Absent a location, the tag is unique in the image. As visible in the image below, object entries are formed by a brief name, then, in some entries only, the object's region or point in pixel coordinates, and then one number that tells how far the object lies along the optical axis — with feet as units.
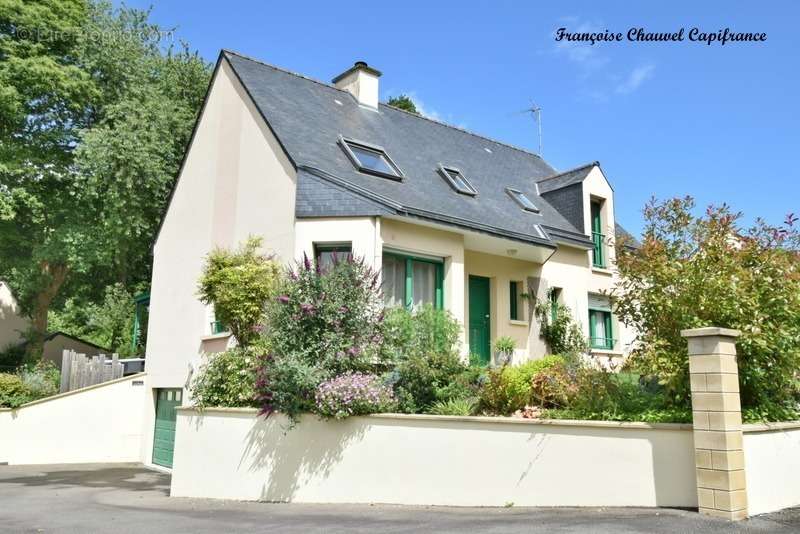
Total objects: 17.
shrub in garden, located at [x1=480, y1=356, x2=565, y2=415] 32.22
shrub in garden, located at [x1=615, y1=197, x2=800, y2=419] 27.32
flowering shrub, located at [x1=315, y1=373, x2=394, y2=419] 31.71
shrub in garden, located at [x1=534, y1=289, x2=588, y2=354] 55.67
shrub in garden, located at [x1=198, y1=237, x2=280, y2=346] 40.01
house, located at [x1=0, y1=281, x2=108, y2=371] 92.48
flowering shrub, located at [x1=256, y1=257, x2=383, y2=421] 33.19
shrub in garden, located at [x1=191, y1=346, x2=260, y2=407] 37.40
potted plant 50.75
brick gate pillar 24.61
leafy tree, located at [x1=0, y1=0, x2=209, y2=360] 74.64
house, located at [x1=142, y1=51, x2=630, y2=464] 44.34
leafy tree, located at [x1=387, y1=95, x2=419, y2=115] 123.93
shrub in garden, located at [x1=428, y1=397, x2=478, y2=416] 31.58
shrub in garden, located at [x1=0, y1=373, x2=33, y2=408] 59.26
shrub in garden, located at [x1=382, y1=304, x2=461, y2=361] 35.60
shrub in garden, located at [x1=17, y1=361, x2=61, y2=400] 61.77
